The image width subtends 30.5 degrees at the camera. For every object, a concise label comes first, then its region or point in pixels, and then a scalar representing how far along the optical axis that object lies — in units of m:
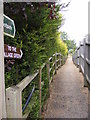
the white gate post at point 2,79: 1.02
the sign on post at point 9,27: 1.20
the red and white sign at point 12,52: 1.25
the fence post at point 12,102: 1.17
